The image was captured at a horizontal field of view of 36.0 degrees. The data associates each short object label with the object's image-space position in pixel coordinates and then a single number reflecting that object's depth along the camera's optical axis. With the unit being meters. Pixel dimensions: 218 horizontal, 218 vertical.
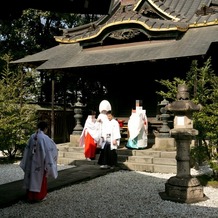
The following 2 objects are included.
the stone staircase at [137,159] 9.16
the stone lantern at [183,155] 6.21
